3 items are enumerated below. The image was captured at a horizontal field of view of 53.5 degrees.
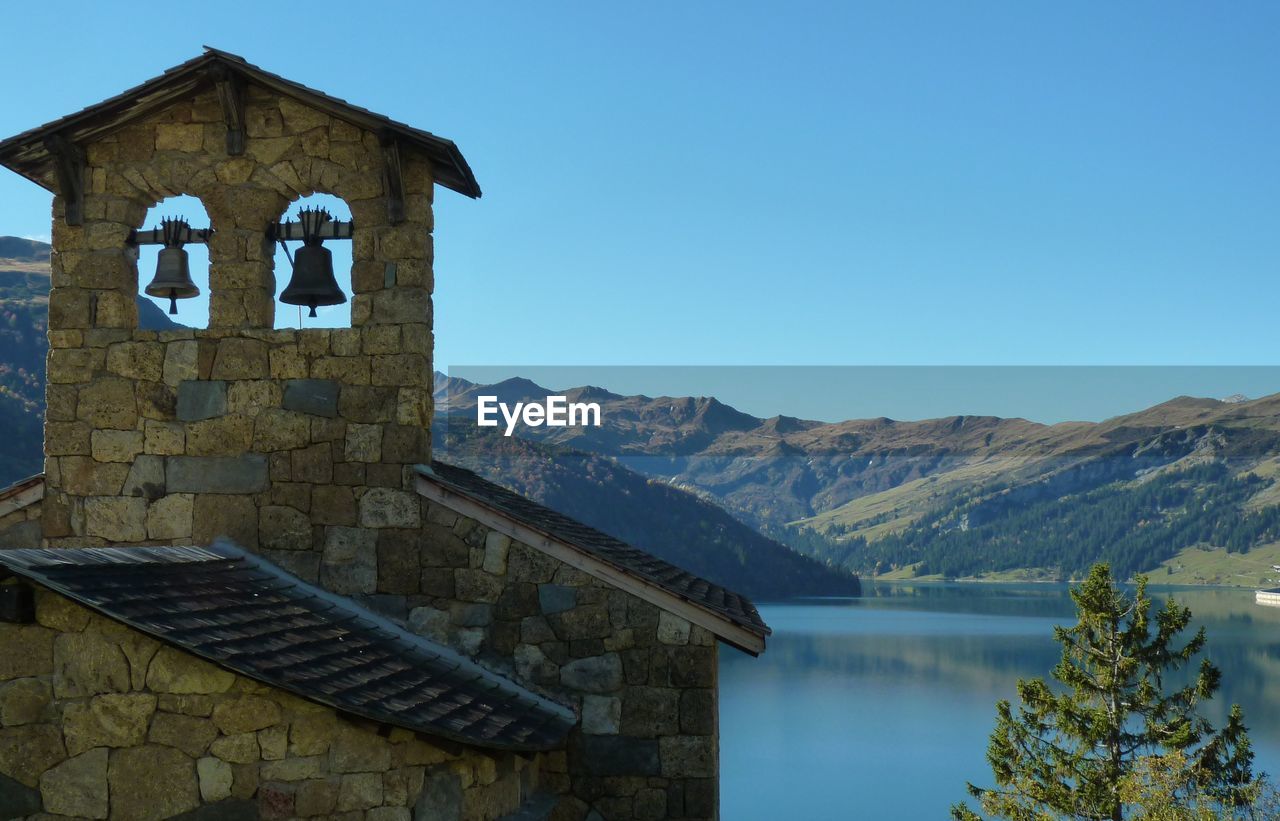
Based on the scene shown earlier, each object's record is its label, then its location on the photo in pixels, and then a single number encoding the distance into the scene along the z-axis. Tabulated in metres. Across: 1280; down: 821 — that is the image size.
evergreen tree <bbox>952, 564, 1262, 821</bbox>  23.69
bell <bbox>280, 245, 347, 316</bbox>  8.59
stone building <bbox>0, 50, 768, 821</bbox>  7.63
